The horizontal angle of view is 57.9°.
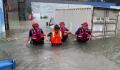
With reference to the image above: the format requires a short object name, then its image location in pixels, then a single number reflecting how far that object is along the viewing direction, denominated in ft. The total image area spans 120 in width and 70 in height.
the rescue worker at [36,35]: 20.18
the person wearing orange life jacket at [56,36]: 20.15
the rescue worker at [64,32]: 21.82
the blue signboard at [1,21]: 25.41
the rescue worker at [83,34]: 21.11
